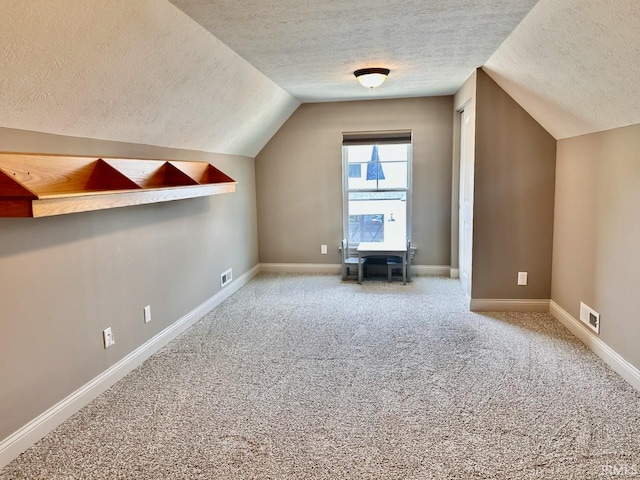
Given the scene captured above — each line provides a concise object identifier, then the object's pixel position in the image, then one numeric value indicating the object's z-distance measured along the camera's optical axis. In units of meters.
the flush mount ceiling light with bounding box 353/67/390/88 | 3.69
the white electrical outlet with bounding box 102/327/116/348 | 2.73
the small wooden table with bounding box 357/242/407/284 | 5.11
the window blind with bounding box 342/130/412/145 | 5.32
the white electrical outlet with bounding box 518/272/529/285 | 3.98
